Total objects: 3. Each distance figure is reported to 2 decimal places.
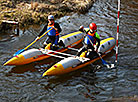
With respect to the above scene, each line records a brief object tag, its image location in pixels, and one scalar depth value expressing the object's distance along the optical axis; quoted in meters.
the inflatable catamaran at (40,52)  18.70
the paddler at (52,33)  19.78
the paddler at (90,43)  18.27
